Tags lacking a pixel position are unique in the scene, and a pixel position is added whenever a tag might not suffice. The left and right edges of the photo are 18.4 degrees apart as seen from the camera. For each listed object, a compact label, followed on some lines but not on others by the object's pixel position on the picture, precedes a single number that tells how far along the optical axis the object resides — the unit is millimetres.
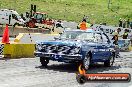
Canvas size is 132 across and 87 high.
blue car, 13758
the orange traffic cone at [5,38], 17977
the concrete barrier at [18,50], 17641
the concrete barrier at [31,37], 21841
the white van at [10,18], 48031
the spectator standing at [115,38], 27309
